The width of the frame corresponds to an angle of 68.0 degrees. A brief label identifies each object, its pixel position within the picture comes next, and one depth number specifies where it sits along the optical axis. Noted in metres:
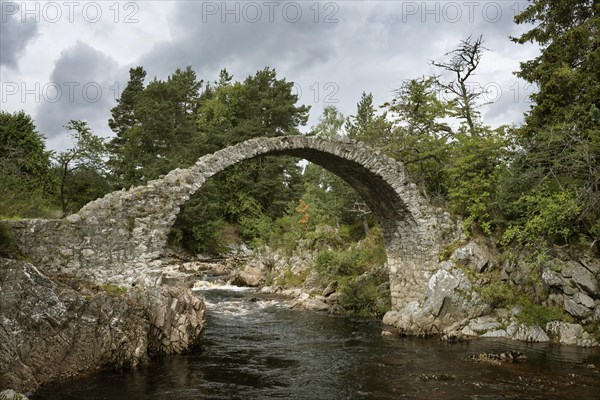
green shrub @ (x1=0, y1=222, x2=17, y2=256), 8.06
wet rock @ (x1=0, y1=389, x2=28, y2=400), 6.18
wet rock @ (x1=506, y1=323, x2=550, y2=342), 10.98
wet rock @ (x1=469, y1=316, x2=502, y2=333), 11.82
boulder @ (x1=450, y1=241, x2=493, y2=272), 13.00
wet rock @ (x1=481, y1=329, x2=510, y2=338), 11.53
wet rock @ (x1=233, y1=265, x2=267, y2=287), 23.55
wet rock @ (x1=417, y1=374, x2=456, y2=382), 8.21
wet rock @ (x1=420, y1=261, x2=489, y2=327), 12.25
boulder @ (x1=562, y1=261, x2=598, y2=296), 10.95
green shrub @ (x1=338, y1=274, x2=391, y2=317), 15.41
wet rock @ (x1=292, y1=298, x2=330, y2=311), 16.63
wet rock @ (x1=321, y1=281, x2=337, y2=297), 17.97
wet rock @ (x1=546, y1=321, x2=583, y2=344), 10.62
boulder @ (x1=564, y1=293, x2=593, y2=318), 10.81
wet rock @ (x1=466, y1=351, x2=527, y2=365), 9.24
